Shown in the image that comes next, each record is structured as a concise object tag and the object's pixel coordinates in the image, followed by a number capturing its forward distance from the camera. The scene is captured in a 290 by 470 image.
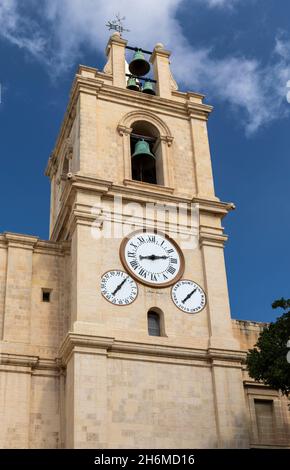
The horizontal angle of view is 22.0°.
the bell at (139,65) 37.16
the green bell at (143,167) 33.50
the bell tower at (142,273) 25.58
